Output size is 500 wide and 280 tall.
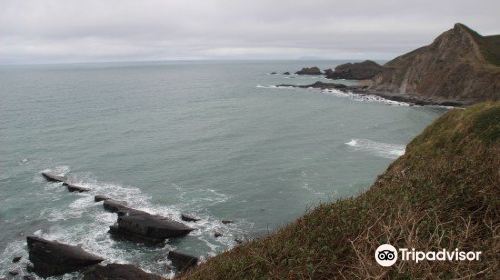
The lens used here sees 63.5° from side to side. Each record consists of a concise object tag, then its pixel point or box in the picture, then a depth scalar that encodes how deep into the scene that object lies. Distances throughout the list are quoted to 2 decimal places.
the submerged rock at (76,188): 41.87
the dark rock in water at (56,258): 27.56
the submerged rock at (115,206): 36.25
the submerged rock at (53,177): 44.91
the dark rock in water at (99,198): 39.19
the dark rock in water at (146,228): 31.64
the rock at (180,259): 27.34
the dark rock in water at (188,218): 34.75
